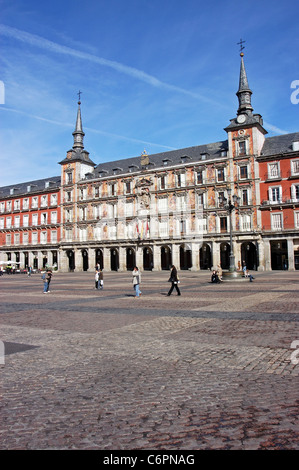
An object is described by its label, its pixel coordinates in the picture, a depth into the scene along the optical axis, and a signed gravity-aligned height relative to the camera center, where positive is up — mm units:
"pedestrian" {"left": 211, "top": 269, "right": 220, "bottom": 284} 24500 -1271
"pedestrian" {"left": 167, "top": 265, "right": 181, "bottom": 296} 16634 -859
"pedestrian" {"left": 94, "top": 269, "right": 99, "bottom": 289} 21534 -1057
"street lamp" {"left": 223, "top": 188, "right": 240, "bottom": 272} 26234 +0
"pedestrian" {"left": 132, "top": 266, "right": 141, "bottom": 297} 16781 -914
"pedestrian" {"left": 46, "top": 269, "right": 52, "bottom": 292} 19656 -676
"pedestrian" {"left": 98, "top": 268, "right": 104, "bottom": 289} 21281 -988
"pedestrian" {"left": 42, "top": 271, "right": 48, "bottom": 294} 19806 -1157
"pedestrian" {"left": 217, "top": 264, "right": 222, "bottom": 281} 24975 -970
